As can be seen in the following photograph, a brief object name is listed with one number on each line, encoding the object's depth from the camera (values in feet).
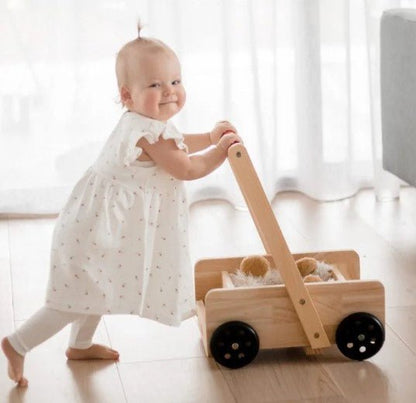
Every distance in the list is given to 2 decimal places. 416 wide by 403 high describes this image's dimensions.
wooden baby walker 10.12
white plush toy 10.63
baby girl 9.93
